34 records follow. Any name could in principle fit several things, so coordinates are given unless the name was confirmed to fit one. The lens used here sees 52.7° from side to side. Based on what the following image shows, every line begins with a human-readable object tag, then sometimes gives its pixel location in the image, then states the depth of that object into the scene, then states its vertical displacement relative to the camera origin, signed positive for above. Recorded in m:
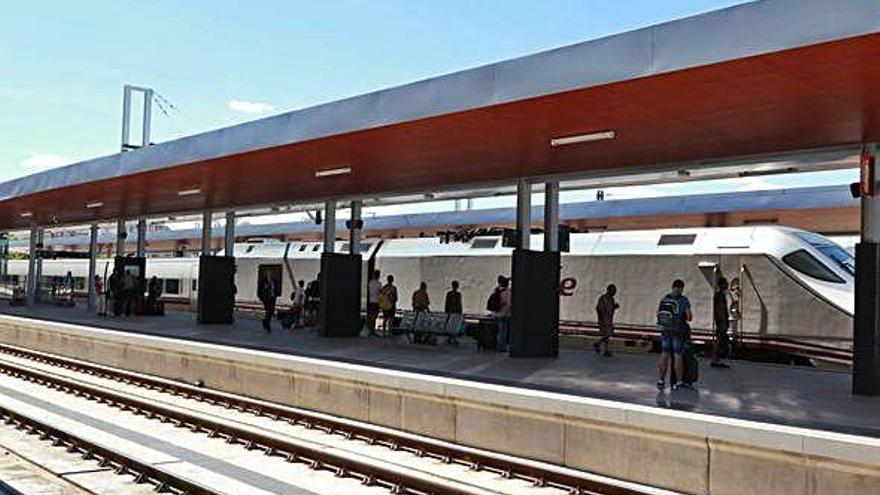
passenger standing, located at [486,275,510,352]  17.67 -0.39
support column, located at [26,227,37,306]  35.78 +0.32
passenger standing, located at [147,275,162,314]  29.73 -0.57
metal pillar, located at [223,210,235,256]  25.70 +1.43
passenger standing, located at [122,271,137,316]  29.03 -0.29
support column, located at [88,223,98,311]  33.24 +0.69
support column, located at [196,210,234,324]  25.16 -0.09
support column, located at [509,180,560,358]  15.87 -0.11
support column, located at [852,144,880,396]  11.41 -0.01
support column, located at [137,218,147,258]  31.03 +1.54
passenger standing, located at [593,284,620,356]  16.48 -0.38
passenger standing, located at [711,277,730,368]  14.91 -0.34
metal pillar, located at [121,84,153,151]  30.34 +5.95
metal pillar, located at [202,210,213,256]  26.09 +1.56
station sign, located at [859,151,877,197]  11.68 +1.68
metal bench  18.84 -0.76
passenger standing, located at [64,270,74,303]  41.98 -0.33
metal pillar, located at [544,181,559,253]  16.23 +1.32
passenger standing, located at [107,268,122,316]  28.98 -0.37
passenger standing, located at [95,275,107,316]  29.67 -0.80
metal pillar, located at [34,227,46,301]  37.19 +0.61
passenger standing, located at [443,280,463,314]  19.77 -0.25
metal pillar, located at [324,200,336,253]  21.39 +1.42
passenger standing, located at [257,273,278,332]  22.89 -0.37
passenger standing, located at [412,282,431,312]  20.36 -0.25
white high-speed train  15.83 +0.52
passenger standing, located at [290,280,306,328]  23.77 -0.44
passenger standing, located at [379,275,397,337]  20.81 -0.26
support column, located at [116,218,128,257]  31.88 +1.53
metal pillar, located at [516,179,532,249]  16.25 +1.49
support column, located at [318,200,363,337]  20.73 -0.16
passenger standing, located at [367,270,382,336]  21.80 -0.29
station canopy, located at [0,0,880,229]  7.81 +2.14
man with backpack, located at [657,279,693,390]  11.90 -0.36
